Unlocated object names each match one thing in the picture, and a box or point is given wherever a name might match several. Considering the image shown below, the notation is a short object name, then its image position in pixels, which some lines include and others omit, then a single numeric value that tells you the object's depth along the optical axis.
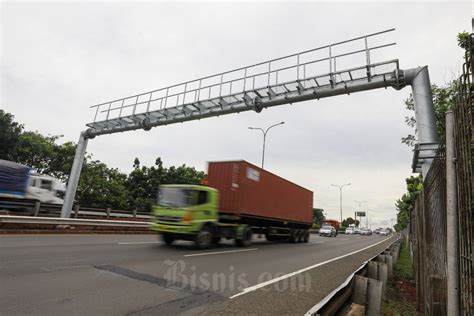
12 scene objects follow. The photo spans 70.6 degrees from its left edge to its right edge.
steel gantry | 12.44
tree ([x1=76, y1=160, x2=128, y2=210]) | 34.88
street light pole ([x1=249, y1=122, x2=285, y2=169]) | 31.17
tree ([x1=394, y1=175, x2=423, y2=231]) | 24.46
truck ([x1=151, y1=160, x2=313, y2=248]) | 12.50
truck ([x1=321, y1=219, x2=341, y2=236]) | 53.27
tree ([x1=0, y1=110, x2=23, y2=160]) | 34.22
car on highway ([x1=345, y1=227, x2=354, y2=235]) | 67.19
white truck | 23.58
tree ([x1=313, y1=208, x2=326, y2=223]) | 103.14
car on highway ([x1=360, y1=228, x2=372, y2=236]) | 67.68
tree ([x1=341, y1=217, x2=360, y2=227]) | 131.25
